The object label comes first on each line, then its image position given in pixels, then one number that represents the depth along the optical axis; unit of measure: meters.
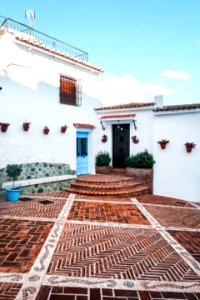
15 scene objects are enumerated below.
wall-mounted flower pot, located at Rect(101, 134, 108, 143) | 13.72
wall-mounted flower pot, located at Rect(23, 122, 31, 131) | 9.85
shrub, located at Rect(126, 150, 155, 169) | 11.45
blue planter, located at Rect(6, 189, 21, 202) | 8.47
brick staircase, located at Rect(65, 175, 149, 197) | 10.12
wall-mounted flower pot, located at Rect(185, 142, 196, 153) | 10.36
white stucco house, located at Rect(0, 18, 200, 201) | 9.66
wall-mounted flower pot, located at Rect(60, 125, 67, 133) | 11.65
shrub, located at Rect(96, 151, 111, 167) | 13.34
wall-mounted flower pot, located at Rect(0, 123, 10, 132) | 9.05
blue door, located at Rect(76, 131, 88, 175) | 13.14
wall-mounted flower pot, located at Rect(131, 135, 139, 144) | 12.48
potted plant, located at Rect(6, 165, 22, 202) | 8.48
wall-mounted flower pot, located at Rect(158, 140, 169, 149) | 11.07
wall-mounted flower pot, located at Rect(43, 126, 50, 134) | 10.76
